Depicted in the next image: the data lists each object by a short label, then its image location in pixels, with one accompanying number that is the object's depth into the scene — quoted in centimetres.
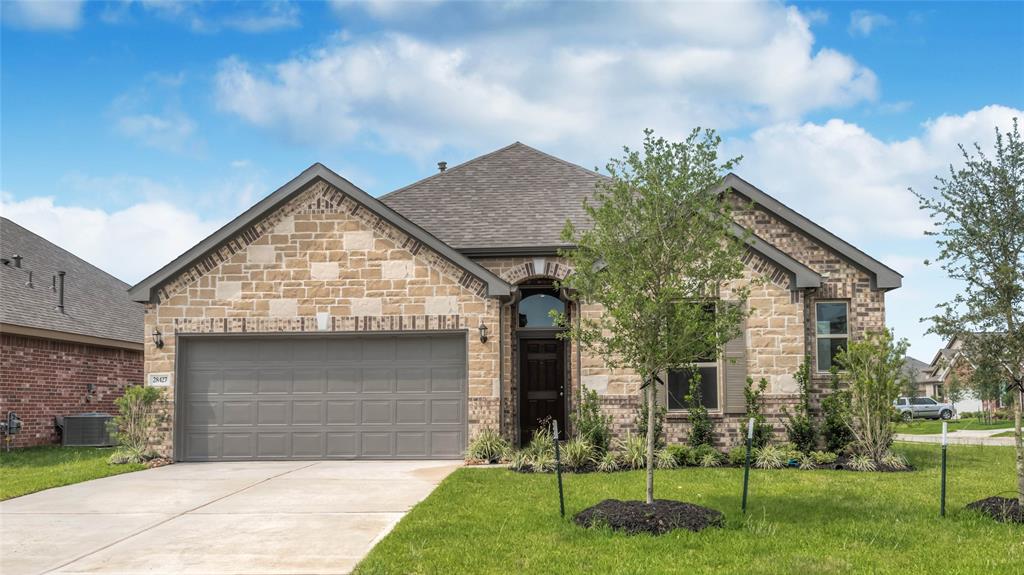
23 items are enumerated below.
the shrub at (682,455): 1550
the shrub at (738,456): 1536
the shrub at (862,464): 1498
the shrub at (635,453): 1500
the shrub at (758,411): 1620
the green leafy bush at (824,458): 1534
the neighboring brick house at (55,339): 2110
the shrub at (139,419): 1664
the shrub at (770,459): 1522
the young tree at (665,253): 1002
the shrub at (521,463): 1454
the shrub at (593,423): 1591
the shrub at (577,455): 1473
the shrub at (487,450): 1580
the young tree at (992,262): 1036
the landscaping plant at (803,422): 1620
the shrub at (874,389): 1550
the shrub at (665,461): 1514
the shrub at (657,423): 1598
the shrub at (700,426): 1620
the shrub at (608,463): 1473
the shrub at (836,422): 1628
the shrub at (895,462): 1511
